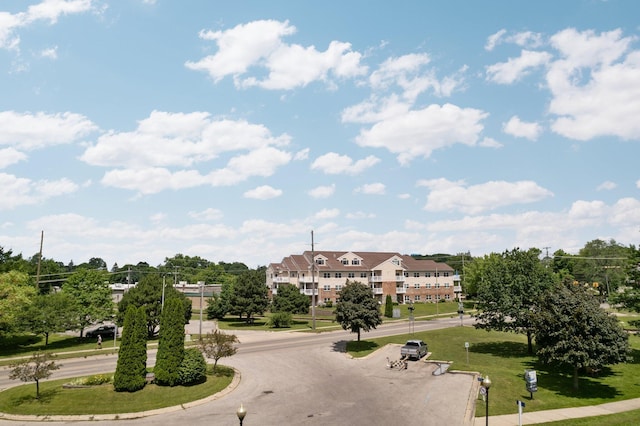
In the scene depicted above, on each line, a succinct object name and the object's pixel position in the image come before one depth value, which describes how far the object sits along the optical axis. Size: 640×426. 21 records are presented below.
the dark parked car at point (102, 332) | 54.72
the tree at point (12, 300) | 41.31
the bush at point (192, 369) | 27.64
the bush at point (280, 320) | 60.94
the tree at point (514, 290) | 35.66
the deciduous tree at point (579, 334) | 25.25
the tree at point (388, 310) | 70.56
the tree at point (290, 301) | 68.31
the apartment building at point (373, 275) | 87.94
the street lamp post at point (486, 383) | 18.88
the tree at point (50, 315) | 43.88
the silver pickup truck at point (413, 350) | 35.50
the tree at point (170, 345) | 27.33
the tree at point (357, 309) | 39.72
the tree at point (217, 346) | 29.91
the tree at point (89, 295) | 48.19
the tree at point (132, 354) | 26.08
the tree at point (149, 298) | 48.31
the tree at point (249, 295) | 62.66
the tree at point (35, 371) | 24.13
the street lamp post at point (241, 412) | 15.32
